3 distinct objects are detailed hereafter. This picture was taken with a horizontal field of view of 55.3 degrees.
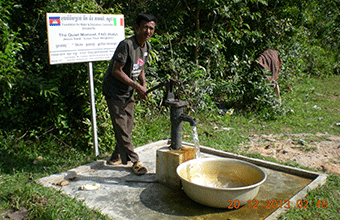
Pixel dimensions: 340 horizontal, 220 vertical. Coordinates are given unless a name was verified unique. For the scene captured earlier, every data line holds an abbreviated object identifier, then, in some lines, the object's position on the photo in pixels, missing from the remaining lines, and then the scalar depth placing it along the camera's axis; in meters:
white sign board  4.13
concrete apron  3.18
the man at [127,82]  3.74
